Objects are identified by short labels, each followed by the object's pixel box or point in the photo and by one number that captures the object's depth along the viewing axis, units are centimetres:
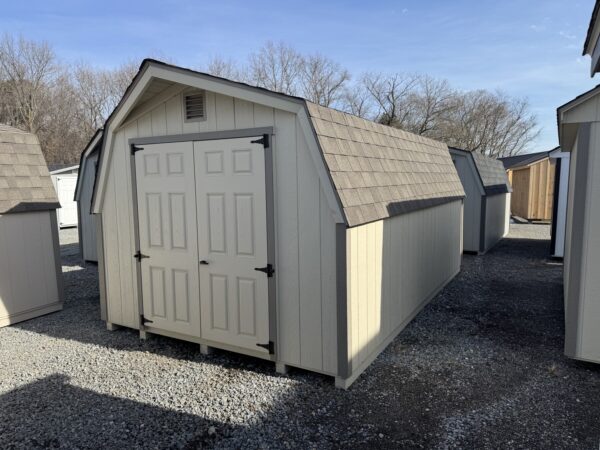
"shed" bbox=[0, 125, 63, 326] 532
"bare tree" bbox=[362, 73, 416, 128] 2812
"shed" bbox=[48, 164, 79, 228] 1612
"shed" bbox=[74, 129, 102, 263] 867
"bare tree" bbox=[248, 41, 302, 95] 2814
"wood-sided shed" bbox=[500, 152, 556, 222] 1791
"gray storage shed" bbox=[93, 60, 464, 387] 362
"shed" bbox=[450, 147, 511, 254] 1037
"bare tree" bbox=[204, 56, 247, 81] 2743
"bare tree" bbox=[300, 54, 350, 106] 2906
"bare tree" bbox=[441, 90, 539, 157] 2884
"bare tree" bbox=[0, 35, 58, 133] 2377
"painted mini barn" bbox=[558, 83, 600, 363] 359
